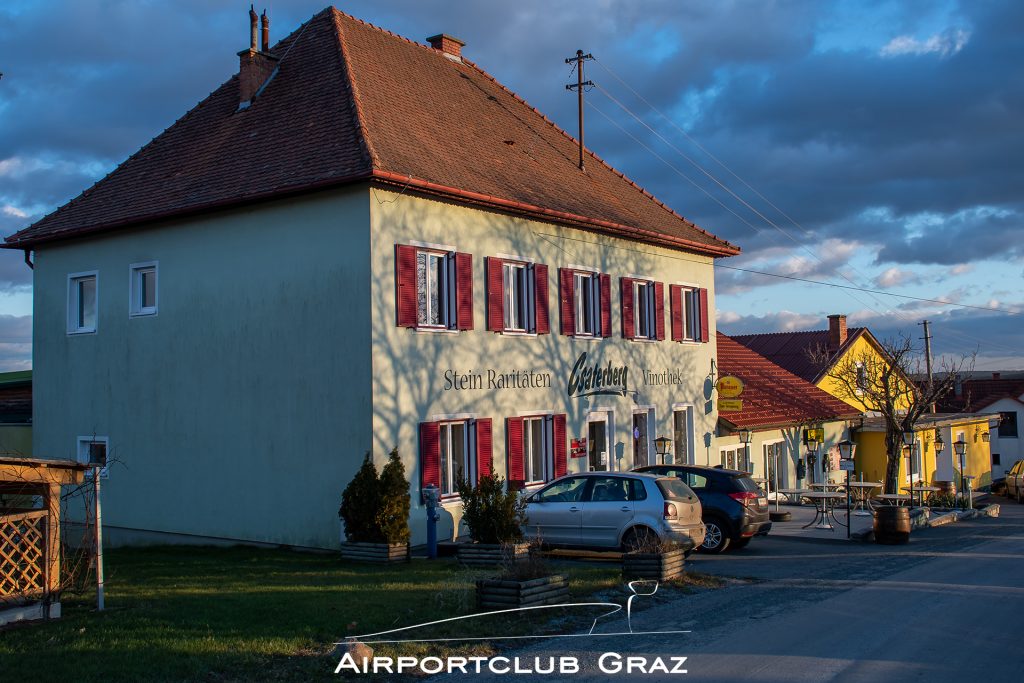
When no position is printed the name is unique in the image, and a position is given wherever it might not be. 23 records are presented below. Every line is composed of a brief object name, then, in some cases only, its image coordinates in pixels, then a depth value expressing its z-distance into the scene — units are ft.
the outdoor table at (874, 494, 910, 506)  84.18
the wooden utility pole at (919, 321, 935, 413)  151.96
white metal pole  35.67
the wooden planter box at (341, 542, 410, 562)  52.49
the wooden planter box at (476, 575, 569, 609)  37.40
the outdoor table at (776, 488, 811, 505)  78.27
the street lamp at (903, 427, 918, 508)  92.17
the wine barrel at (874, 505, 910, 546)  68.03
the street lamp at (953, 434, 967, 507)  97.71
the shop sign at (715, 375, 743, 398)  91.56
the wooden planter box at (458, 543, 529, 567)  49.49
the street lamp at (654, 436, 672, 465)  79.46
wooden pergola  34.25
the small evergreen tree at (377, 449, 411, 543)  53.11
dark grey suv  60.49
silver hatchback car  52.95
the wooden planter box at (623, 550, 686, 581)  45.80
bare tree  105.29
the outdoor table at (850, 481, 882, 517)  85.55
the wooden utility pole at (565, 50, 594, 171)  87.47
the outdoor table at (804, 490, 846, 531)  73.04
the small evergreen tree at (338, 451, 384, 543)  53.42
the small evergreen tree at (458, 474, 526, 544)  51.34
